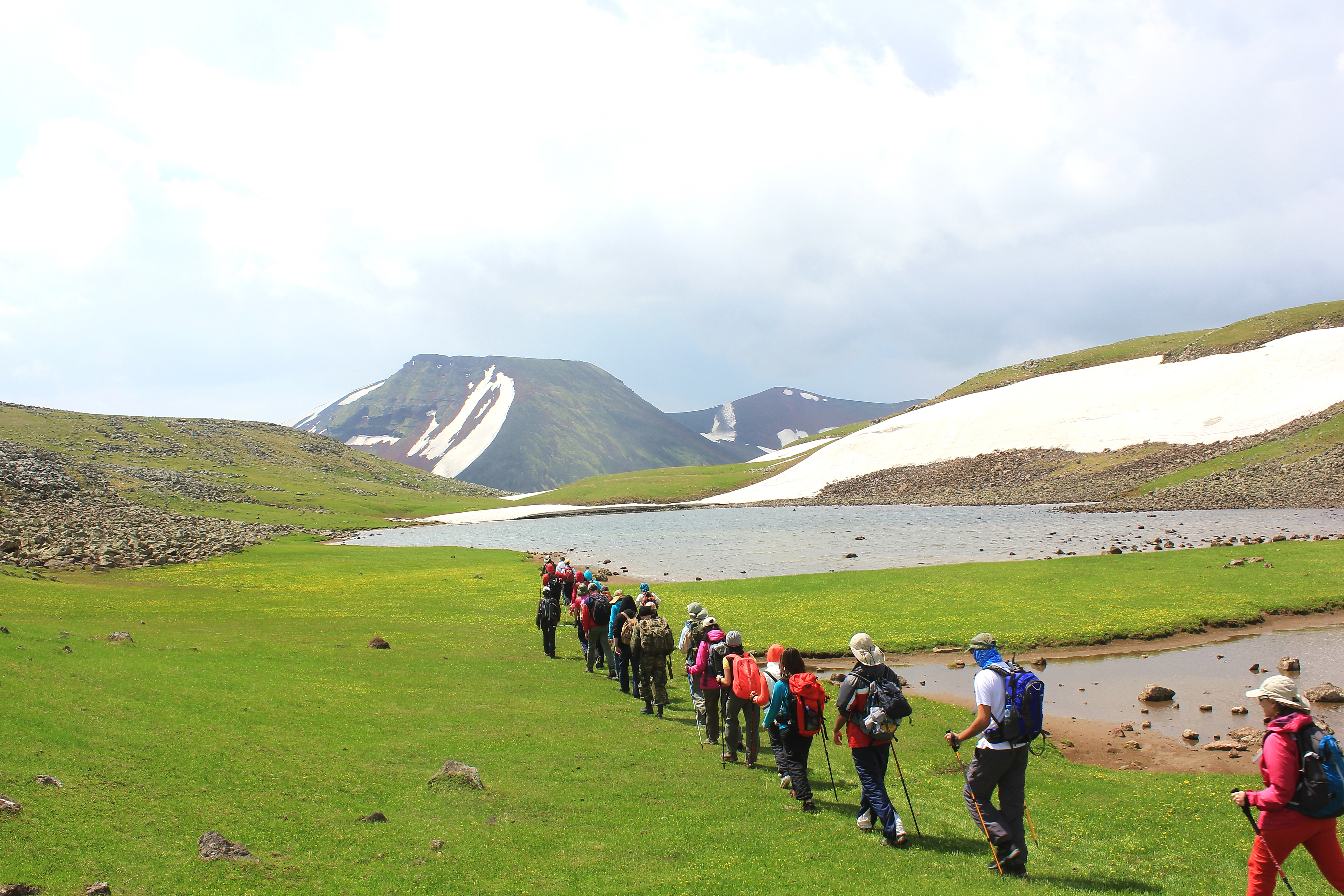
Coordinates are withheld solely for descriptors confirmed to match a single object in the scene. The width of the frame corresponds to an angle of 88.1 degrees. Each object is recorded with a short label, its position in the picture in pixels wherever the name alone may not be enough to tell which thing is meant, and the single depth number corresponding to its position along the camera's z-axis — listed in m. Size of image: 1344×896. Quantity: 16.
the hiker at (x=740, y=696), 13.84
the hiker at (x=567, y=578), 29.02
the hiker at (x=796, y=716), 12.04
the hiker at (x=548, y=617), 25.39
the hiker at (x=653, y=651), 18.20
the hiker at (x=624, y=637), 20.44
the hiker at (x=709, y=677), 15.20
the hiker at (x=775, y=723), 12.52
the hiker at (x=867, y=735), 10.50
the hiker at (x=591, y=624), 23.27
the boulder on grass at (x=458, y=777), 12.09
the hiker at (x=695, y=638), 16.33
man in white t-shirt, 9.40
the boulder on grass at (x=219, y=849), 8.51
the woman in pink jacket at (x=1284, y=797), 7.28
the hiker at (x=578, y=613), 24.66
